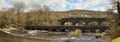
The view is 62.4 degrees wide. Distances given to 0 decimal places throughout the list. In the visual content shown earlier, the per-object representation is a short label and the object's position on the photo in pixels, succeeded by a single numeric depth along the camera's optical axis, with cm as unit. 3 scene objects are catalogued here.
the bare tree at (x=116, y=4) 1941
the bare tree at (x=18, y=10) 5457
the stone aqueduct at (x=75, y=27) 4091
